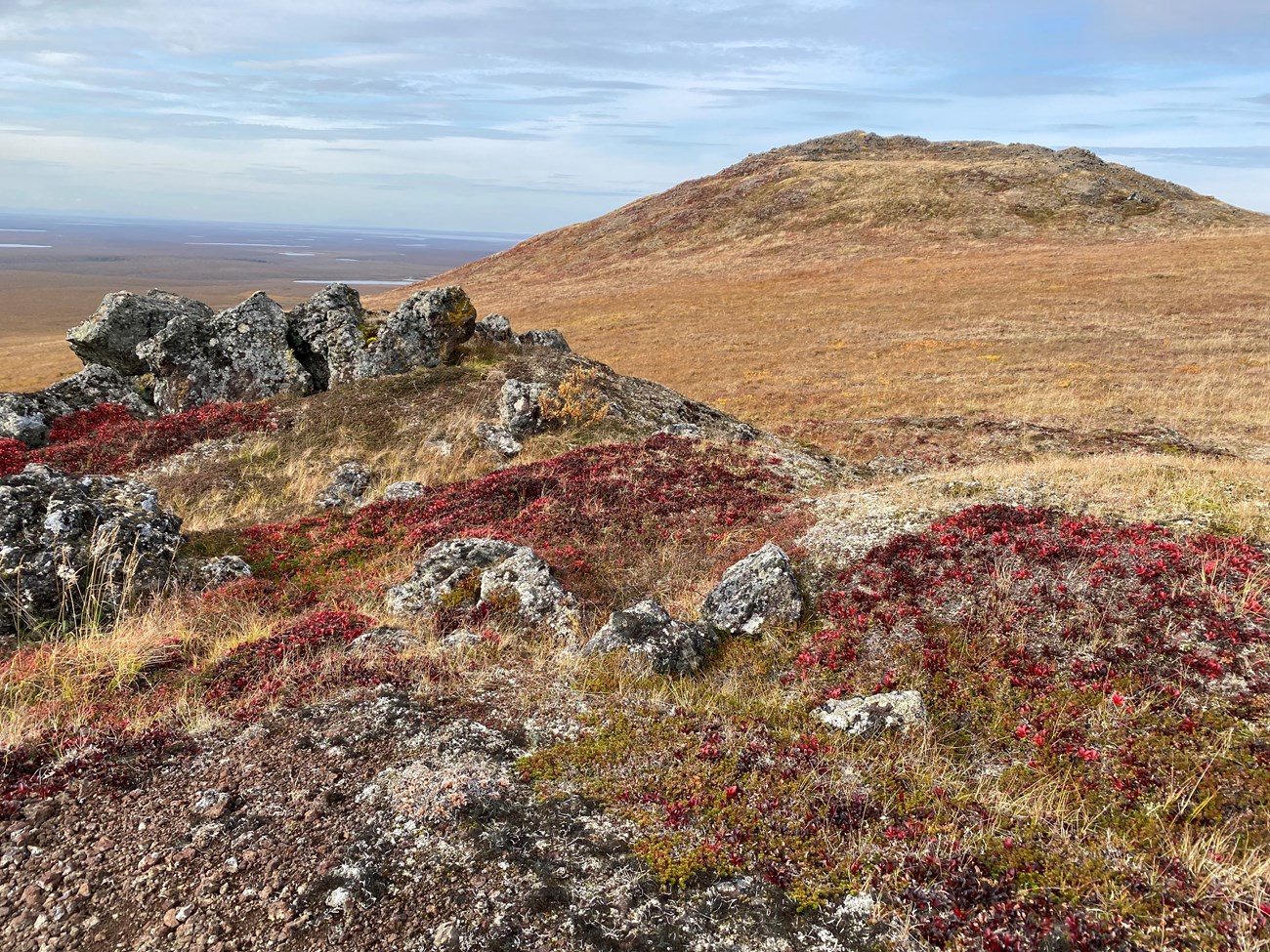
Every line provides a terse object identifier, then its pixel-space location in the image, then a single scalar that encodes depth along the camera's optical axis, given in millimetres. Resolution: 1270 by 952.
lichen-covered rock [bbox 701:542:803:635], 10375
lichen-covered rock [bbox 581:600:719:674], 9125
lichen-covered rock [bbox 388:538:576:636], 10805
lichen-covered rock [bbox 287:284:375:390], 24984
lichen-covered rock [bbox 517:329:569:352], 28641
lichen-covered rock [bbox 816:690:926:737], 7266
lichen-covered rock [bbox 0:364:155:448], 22219
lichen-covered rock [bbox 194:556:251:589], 12328
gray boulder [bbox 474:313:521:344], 27166
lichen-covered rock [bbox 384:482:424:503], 17516
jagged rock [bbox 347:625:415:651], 8992
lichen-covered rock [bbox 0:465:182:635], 10211
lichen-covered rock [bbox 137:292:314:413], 24891
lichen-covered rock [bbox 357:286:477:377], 24844
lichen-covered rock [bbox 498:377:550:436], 22031
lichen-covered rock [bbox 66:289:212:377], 25625
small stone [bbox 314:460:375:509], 18312
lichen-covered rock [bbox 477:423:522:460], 21109
